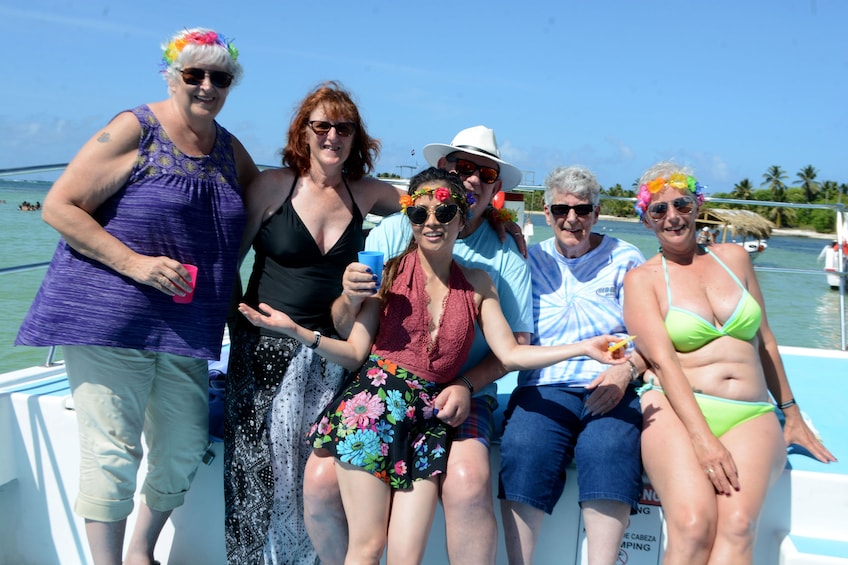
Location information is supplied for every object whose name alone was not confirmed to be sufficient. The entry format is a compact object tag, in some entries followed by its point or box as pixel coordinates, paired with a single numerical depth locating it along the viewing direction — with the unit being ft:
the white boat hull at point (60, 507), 8.63
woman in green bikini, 7.15
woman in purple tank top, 7.46
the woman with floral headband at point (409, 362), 7.41
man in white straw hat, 7.41
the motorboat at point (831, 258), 58.13
